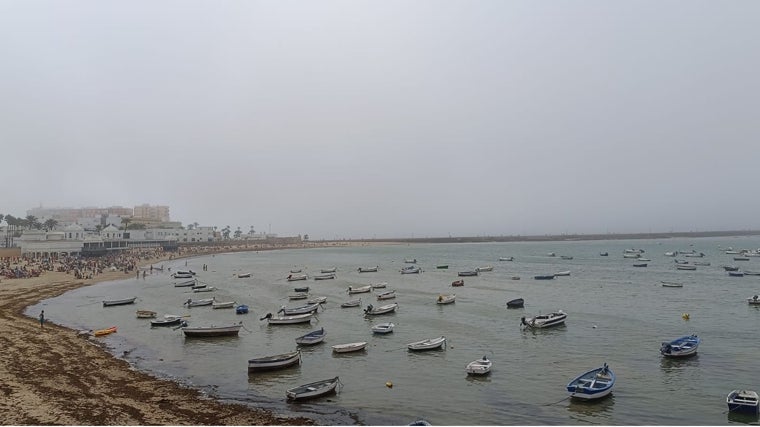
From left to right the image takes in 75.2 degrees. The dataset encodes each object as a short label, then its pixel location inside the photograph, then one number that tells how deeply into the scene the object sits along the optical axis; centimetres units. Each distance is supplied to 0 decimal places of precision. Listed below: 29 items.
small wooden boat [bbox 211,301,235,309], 5201
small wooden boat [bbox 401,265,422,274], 9294
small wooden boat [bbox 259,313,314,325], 4241
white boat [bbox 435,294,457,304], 5320
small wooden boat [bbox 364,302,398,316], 4662
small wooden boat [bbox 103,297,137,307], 5338
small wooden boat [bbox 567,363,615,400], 2275
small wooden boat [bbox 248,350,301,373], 2767
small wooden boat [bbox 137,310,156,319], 4609
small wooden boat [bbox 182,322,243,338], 3741
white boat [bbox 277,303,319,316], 4536
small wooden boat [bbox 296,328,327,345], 3438
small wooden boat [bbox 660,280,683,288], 6488
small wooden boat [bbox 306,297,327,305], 5288
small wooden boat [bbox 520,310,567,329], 3934
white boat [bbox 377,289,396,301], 5556
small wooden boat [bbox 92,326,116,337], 3800
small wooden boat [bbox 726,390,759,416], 2083
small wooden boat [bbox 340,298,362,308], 5166
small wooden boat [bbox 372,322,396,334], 3809
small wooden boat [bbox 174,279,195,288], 7300
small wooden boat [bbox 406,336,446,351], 3247
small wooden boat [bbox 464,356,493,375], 2680
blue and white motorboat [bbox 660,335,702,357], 2961
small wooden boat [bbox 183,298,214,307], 5372
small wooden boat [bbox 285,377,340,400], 2291
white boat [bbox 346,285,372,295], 6300
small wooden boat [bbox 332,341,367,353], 3219
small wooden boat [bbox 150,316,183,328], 4209
